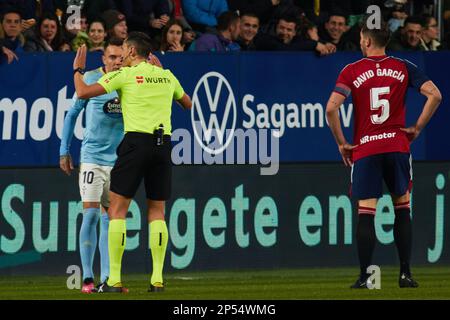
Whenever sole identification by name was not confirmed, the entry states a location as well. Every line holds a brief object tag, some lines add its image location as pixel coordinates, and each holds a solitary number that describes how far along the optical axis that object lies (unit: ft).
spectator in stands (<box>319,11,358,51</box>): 63.72
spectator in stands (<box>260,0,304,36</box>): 63.10
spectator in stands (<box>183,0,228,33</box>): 63.62
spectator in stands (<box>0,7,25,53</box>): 57.93
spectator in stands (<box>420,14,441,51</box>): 64.28
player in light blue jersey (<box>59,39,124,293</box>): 47.21
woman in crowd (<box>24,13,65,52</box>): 58.90
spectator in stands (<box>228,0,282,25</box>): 65.10
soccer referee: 43.73
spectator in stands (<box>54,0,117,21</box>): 60.85
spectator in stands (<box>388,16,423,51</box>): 63.87
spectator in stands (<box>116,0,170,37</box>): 61.93
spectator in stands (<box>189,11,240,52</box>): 61.05
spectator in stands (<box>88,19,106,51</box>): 59.11
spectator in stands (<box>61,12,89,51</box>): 60.13
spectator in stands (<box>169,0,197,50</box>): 61.72
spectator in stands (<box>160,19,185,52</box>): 60.08
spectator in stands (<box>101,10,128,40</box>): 59.16
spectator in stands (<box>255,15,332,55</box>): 61.11
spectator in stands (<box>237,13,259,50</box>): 62.39
